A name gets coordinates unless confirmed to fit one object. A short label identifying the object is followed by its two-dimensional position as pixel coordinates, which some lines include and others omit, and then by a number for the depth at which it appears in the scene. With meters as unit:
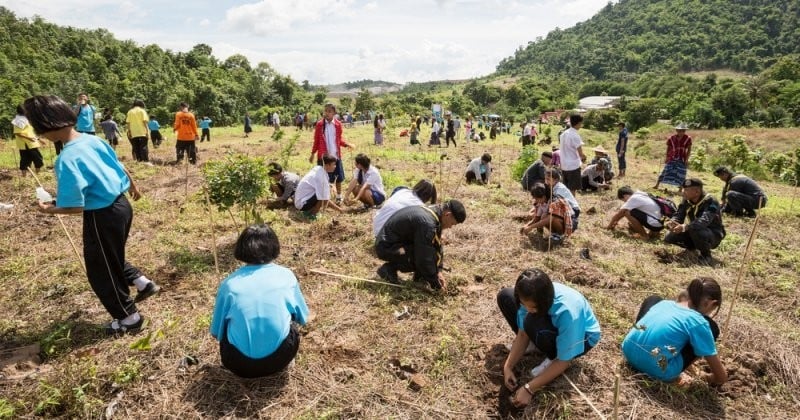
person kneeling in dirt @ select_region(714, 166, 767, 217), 7.41
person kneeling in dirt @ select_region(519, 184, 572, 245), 5.81
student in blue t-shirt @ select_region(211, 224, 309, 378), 2.65
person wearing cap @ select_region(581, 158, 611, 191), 9.45
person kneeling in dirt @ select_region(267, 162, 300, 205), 7.18
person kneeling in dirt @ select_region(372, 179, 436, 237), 4.58
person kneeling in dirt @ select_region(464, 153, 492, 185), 9.91
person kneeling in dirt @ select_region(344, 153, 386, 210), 7.18
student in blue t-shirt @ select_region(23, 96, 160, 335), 2.89
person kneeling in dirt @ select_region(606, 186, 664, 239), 6.20
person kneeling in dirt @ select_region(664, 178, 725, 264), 5.43
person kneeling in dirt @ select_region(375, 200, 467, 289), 4.06
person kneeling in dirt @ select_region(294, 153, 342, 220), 6.44
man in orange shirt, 9.45
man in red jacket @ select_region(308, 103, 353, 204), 7.20
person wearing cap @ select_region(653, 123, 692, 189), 9.43
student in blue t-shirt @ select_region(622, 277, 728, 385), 2.81
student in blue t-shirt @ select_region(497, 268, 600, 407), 2.70
